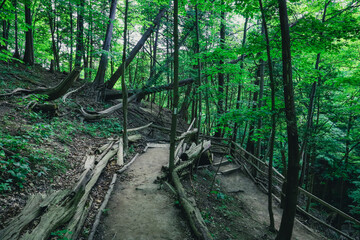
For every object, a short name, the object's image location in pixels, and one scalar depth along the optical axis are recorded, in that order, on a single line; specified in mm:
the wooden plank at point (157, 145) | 11166
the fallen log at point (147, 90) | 13609
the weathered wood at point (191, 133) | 9947
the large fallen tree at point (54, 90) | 7337
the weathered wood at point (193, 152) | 8320
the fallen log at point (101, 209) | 3691
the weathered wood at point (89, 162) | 5793
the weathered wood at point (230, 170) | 10198
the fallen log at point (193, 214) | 4016
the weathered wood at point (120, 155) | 7539
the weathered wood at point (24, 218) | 2670
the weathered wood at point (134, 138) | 10477
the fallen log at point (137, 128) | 11109
